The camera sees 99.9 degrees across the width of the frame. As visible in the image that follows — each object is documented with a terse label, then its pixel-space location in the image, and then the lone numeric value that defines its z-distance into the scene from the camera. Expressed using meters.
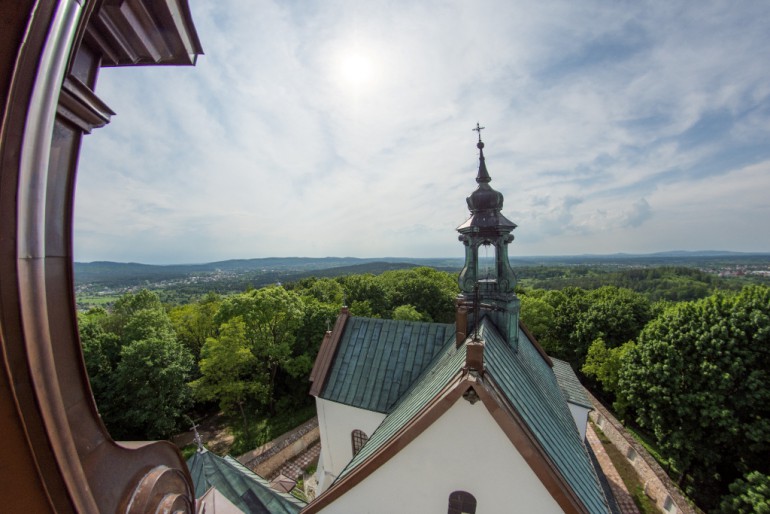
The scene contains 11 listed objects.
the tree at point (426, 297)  37.34
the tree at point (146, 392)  18.22
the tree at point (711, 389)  14.91
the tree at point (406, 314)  30.94
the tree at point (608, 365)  21.00
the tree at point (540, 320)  30.83
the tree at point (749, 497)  11.23
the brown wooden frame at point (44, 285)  1.19
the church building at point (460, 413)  6.02
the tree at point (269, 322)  23.23
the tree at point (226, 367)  19.70
